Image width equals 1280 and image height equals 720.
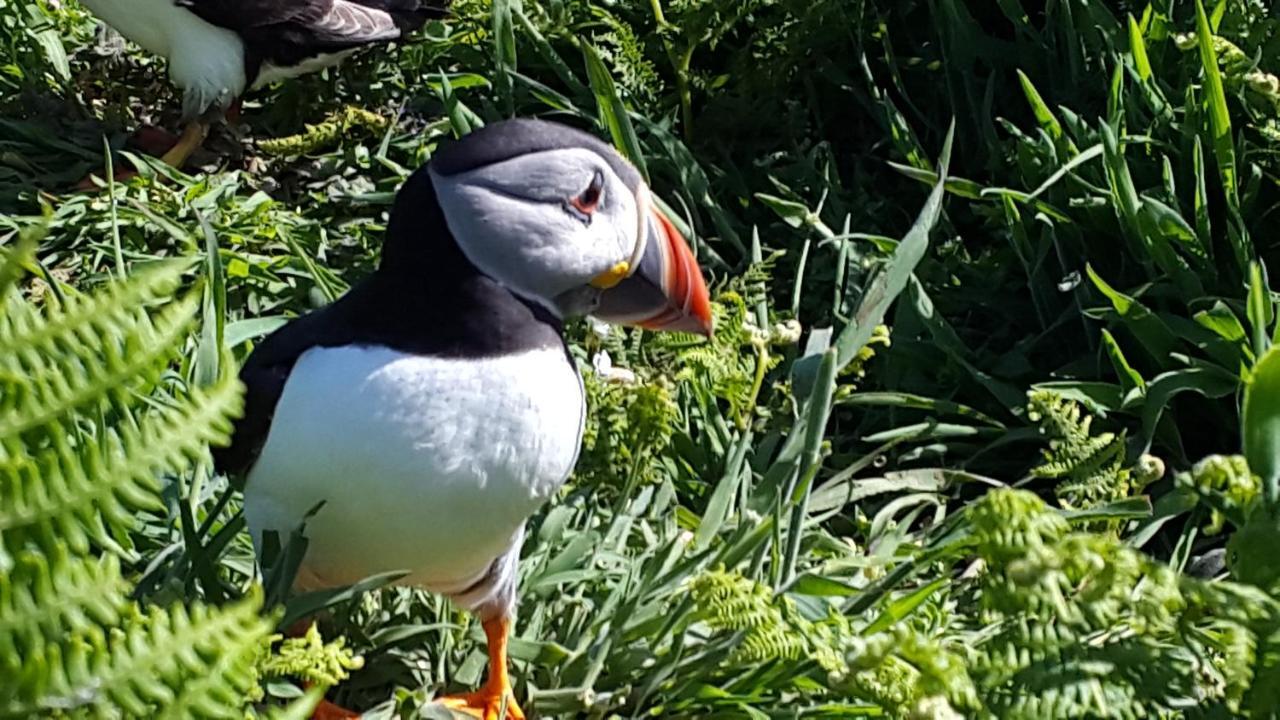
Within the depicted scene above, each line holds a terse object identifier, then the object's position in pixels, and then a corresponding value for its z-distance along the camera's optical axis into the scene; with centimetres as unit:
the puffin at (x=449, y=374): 148
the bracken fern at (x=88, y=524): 82
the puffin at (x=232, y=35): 316
